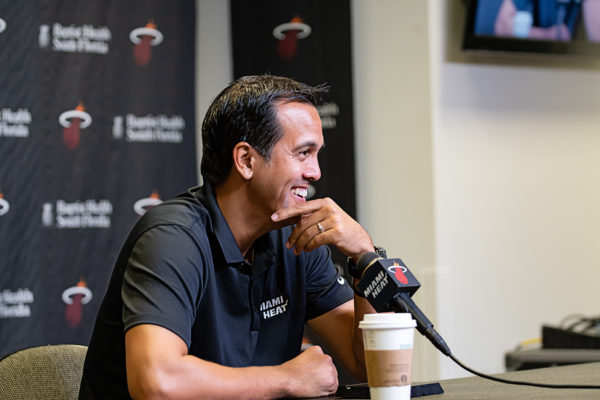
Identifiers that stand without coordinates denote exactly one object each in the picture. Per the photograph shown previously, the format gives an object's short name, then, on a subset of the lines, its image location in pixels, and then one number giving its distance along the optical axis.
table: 3.90
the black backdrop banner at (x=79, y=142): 6.43
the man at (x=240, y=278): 4.02
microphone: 3.89
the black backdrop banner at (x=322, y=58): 7.05
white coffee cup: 3.76
